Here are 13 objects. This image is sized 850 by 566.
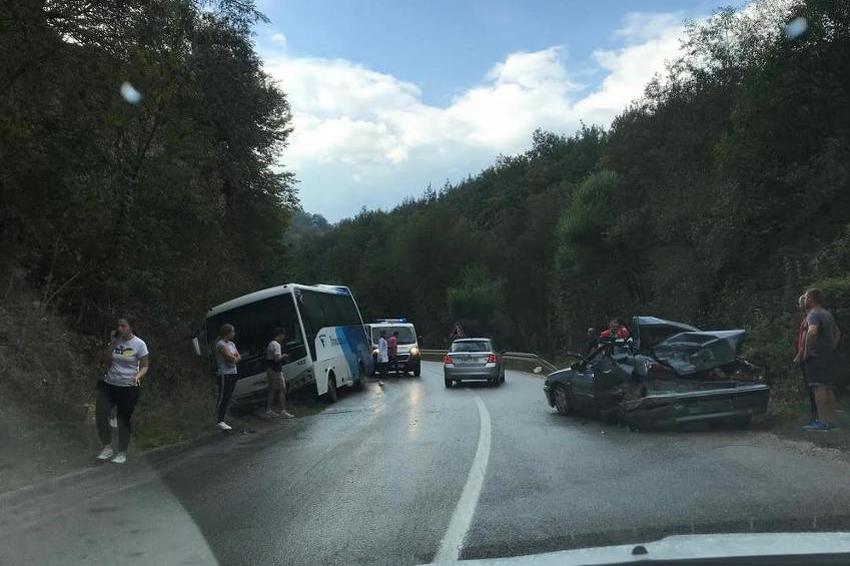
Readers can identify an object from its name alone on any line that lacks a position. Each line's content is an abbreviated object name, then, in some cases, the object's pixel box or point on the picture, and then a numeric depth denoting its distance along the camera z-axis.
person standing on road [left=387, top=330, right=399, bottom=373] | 31.19
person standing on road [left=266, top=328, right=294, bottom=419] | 16.16
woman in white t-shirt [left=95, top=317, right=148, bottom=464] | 10.03
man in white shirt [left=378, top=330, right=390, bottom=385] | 31.08
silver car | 24.91
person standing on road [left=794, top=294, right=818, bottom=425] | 10.66
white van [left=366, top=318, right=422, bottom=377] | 31.56
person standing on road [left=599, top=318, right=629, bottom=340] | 18.92
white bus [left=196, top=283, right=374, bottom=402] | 17.59
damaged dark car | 11.23
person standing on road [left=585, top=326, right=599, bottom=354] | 20.01
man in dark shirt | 10.36
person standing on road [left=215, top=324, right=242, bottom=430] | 13.48
